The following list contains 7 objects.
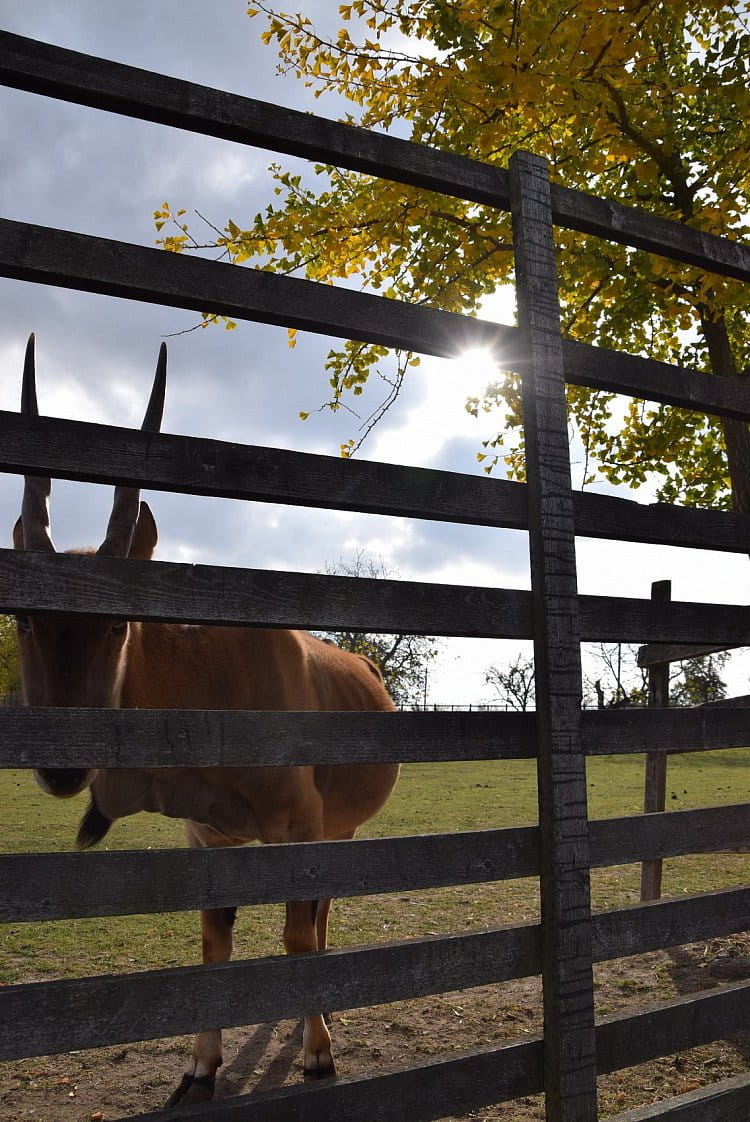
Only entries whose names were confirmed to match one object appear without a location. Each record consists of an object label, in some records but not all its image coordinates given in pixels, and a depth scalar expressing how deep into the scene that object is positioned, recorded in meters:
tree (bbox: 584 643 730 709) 60.49
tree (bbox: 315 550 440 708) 45.47
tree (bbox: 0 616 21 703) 42.38
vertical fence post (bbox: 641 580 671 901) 7.13
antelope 3.39
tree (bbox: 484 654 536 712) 80.69
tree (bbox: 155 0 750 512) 4.79
